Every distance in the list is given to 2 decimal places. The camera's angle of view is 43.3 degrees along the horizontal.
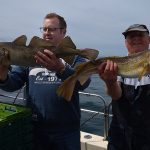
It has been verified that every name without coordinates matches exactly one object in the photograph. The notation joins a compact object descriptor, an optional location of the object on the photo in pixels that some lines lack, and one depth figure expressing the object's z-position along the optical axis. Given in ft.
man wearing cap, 7.17
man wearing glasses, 7.85
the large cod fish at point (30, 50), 7.20
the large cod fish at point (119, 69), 7.18
